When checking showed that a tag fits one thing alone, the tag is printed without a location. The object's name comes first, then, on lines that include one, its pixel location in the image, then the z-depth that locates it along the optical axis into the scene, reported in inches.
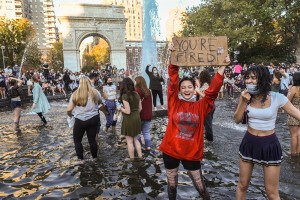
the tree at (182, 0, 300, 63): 1079.0
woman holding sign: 132.5
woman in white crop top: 123.6
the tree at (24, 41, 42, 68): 1948.8
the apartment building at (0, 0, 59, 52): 3627.0
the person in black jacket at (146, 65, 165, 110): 407.2
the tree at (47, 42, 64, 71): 2472.1
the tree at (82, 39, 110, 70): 3531.0
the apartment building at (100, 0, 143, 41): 4964.8
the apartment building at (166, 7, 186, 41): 3398.1
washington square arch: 1457.9
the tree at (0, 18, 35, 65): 1772.9
